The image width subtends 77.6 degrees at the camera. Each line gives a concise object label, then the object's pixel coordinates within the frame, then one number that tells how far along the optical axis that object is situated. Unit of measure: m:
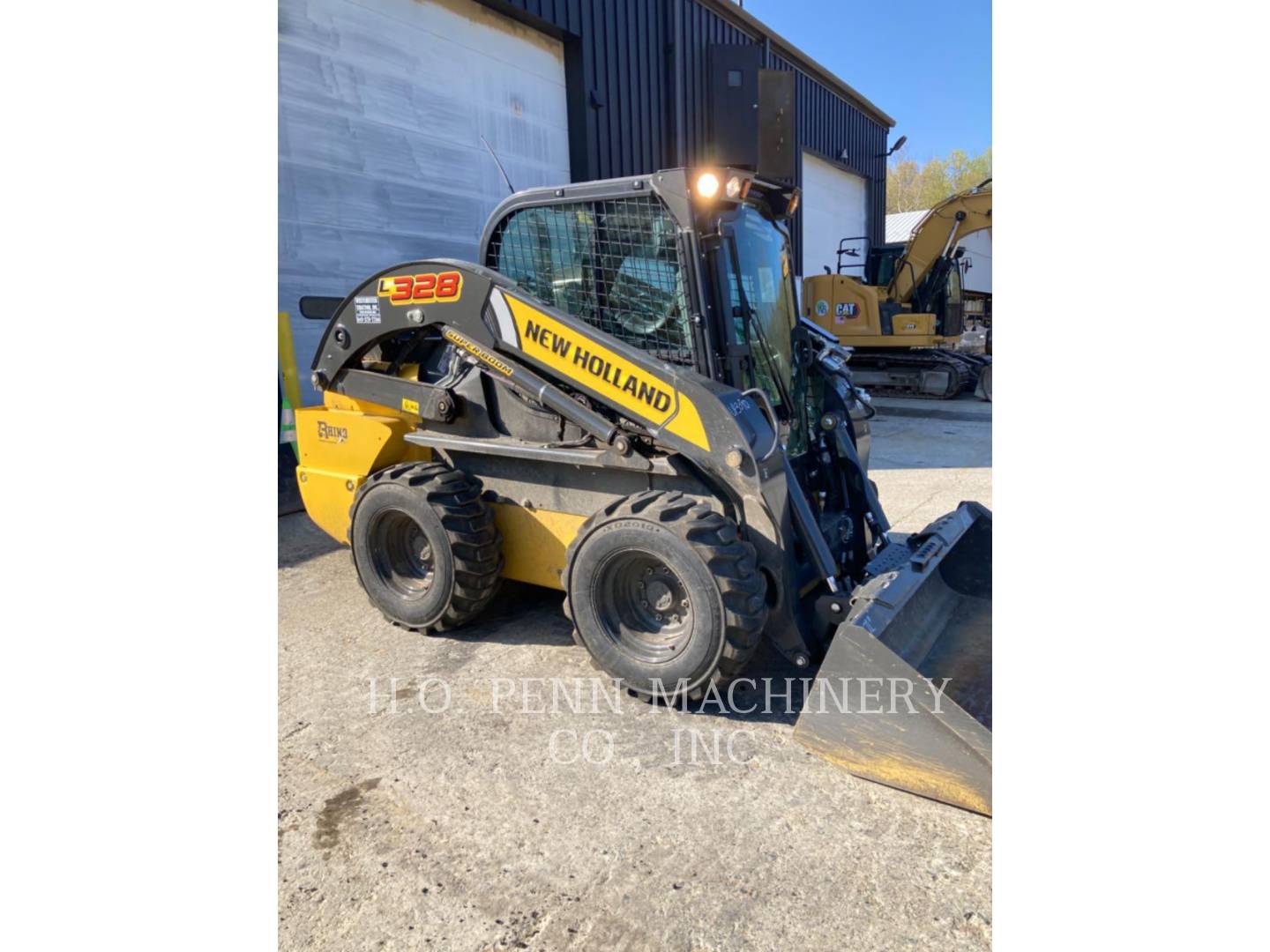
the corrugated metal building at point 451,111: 7.42
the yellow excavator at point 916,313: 13.60
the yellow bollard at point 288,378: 7.13
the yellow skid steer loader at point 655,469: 2.98
